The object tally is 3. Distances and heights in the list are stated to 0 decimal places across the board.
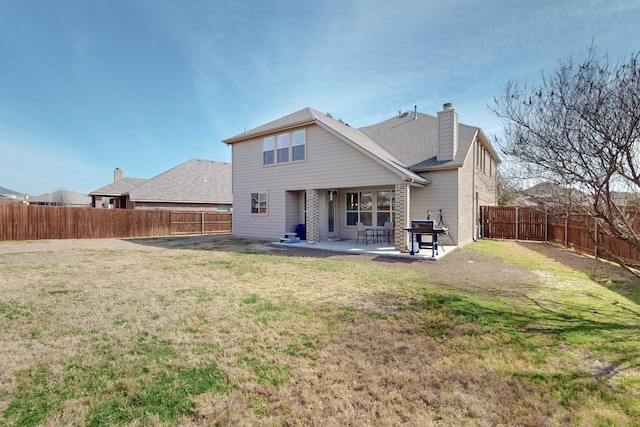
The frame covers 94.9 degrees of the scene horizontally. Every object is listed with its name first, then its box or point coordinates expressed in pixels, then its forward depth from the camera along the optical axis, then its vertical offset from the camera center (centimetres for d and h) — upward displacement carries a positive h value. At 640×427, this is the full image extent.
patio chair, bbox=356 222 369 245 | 1349 -77
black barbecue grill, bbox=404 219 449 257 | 983 -62
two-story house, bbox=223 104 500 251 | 1220 +178
